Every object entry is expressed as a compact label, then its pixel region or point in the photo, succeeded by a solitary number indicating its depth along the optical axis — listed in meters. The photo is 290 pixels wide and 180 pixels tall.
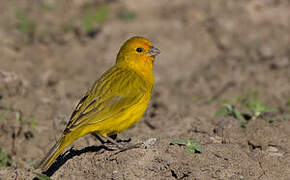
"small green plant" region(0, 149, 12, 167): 11.19
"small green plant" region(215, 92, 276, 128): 11.80
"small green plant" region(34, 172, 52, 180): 8.48
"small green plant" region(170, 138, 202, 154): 9.09
